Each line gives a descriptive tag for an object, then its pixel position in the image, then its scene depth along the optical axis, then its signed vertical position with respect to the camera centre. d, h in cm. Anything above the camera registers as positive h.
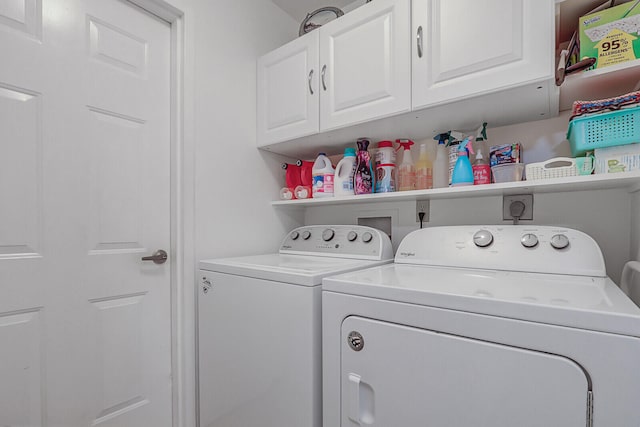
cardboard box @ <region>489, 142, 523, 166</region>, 134 +25
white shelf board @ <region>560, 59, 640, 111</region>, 101 +45
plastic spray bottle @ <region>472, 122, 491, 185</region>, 138 +22
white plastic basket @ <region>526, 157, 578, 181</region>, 111 +15
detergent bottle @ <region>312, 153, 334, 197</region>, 176 +19
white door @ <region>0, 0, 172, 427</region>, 112 -1
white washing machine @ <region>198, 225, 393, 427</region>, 104 -46
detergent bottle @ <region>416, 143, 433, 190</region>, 159 +20
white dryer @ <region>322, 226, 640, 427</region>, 64 -32
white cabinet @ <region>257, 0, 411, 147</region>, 133 +66
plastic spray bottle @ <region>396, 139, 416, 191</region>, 164 +21
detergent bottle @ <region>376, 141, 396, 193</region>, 165 +23
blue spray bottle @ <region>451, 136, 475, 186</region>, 137 +19
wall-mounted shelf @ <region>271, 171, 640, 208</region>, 103 +9
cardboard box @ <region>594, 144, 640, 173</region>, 99 +17
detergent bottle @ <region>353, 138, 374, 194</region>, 167 +20
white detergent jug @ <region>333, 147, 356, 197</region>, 170 +20
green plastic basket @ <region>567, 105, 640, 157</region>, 98 +27
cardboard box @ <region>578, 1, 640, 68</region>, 99 +58
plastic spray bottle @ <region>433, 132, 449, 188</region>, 154 +23
